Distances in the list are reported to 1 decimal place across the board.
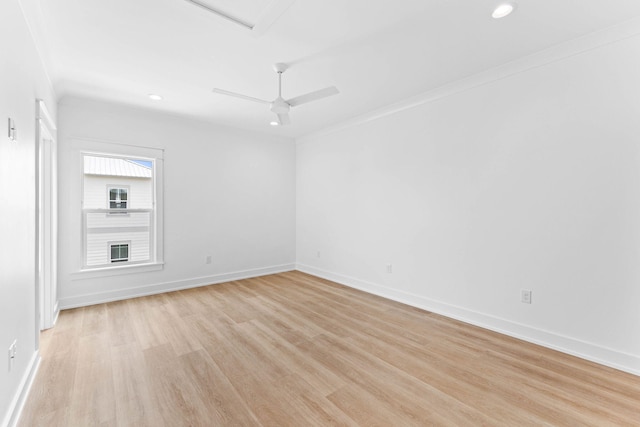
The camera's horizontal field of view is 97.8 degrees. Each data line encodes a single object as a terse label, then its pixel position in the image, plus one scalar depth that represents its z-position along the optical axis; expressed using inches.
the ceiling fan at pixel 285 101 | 103.9
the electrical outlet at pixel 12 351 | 67.2
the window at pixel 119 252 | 161.6
